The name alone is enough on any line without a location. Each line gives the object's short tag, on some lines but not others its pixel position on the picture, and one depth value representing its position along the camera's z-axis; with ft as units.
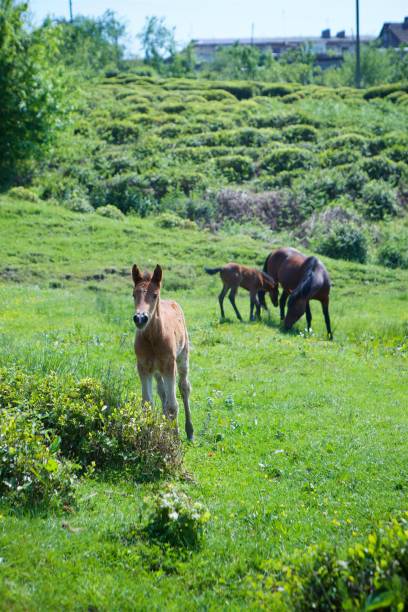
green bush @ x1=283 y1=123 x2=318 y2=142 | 140.36
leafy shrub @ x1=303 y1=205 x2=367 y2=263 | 84.94
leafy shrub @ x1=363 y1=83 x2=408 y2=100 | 179.73
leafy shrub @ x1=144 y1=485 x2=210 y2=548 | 19.15
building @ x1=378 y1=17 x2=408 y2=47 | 335.88
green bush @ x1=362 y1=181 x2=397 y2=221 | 103.35
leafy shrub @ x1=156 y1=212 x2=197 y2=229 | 90.94
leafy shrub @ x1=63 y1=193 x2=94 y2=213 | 94.27
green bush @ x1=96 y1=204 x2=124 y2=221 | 93.09
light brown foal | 24.58
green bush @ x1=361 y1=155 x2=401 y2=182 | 115.85
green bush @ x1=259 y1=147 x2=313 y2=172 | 122.42
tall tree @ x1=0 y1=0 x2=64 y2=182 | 96.99
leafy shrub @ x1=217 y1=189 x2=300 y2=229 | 102.73
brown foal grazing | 58.44
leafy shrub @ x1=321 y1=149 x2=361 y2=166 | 122.01
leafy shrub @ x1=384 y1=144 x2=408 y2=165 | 123.75
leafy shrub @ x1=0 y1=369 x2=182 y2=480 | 24.21
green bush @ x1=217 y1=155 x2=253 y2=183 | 119.65
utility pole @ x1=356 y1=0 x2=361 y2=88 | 211.00
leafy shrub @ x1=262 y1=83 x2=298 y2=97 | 189.67
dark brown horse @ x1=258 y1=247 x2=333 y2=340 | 53.21
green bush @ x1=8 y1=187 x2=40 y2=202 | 93.25
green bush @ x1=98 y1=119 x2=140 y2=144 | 139.54
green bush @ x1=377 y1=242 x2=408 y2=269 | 83.87
